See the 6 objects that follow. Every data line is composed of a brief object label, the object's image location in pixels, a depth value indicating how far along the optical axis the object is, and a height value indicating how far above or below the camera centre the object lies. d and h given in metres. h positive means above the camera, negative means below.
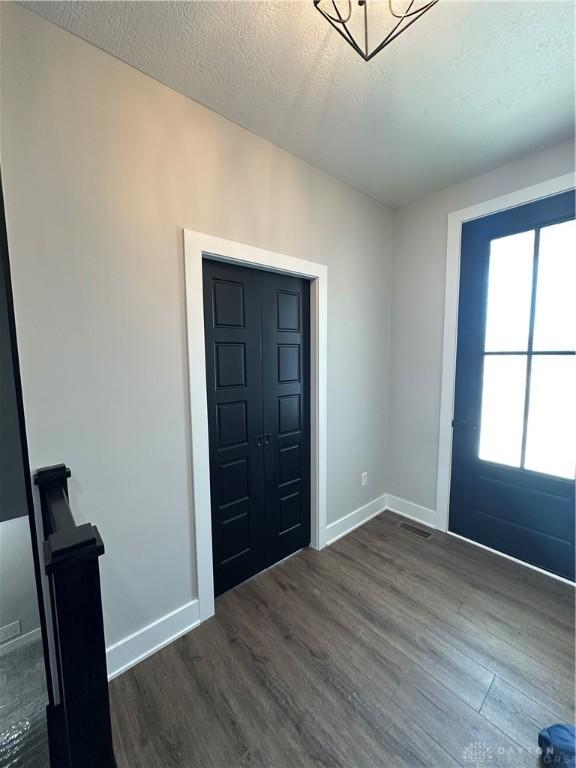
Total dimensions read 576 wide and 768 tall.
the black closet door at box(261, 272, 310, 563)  1.98 -0.41
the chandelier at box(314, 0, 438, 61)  1.09 +1.25
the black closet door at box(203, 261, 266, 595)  1.72 -0.39
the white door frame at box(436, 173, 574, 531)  2.20 +0.12
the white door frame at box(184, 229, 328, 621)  1.53 -0.02
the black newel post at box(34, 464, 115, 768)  0.63 -0.63
